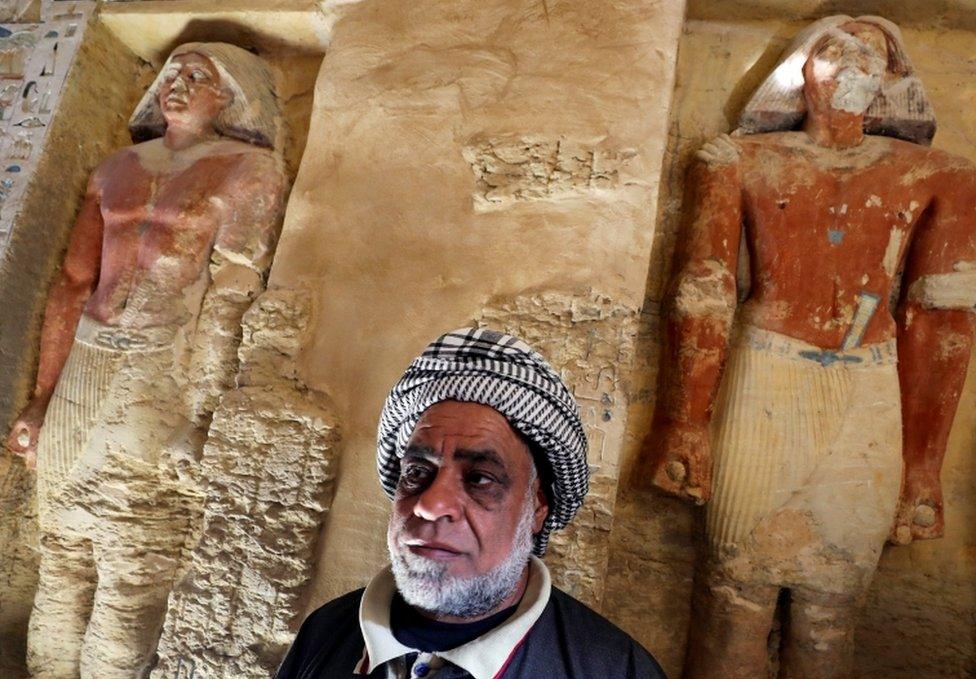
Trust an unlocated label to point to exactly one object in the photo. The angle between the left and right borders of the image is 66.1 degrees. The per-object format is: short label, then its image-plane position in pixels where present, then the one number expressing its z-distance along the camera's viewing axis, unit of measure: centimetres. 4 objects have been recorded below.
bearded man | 125
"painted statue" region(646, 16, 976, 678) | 204
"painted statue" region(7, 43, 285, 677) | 239
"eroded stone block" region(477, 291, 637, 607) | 185
